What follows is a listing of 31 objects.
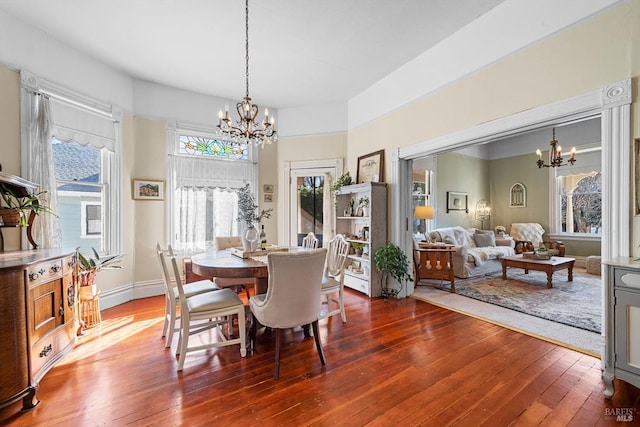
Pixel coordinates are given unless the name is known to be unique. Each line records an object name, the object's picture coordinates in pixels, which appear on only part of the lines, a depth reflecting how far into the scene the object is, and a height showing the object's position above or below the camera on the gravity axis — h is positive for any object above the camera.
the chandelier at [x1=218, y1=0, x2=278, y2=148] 2.83 +0.86
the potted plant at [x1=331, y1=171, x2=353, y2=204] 4.82 +0.50
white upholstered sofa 5.23 -0.81
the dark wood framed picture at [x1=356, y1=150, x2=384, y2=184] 4.44 +0.72
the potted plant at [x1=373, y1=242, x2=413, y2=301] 3.96 -0.73
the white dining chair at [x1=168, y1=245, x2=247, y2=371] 2.28 -0.82
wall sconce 8.23 +0.00
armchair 6.93 -0.67
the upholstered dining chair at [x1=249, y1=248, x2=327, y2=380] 2.09 -0.62
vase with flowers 3.00 -0.18
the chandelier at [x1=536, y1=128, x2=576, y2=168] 5.24 +1.06
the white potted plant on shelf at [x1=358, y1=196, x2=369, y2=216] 4.50 +0.09
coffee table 4.66 -0.92
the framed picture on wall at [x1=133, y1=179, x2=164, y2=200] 4.21 +0.35
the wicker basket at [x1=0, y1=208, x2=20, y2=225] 2.44 -0.03
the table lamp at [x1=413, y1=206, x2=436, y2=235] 5.82 -0.01
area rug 3.33 -1.24
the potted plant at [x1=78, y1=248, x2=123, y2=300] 3.09 -0.72
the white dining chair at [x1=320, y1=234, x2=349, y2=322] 3.06 -0.71
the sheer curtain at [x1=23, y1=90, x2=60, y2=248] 2.94 +0.54
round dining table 2.38 -0.48
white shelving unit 4.19 -0.26
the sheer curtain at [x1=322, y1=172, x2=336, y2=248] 5.21 +0.03
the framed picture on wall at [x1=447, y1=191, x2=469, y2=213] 7.59 +0.28
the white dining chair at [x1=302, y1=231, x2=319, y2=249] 3.88 -0.42
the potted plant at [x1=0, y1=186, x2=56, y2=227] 2.47 +0.05
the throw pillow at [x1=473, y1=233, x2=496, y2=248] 6.64 -0.68
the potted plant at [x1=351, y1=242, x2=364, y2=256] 4.62 -0.58
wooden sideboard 1.76 -0.75
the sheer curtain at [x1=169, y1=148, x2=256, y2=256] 4.58 +0.22
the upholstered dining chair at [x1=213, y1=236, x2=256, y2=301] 3.68 -0.47
